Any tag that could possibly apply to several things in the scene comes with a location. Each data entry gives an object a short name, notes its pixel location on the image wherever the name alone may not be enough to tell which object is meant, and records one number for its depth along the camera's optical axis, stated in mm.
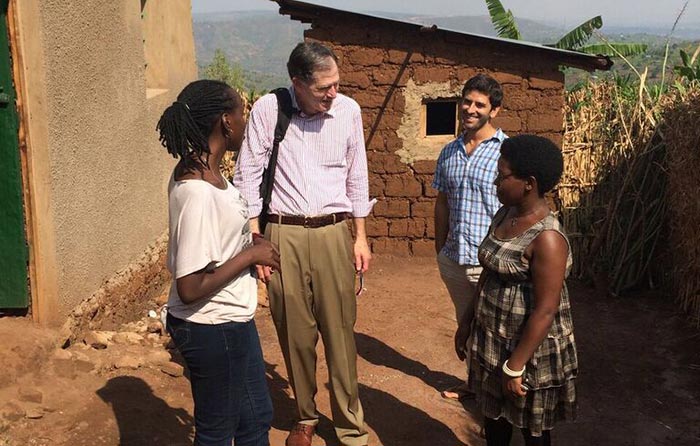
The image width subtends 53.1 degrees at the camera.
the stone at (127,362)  4488
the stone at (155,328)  5352
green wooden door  3971
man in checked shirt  3775
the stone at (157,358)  4703
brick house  7254
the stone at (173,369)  4605
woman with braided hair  2346
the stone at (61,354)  4250
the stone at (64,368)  4137
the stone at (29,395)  3811
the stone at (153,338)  5125
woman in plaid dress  2674
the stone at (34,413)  3680
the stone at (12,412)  3619
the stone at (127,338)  4871
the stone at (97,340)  4656
